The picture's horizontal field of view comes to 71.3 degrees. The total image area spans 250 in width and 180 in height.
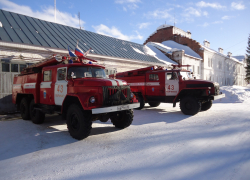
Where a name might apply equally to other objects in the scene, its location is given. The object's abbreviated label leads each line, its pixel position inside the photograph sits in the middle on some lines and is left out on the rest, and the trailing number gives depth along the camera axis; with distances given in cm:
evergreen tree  3547
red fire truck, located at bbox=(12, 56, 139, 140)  474
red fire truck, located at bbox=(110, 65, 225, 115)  802
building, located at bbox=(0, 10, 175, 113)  902
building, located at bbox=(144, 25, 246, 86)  2557
